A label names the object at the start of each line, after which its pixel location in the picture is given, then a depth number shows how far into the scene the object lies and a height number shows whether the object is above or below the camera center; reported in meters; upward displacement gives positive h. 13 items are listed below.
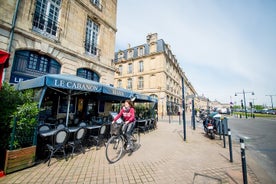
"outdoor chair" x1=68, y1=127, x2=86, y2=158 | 4.22 -1.01
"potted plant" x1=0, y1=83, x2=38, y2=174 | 3.12 -0.70
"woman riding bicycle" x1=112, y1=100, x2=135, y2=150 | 4.36 -0.38
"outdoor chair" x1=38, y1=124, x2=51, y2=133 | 4.47 -0.78
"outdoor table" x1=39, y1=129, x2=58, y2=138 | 3.79 -0.84
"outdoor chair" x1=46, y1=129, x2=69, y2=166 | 3.67 -0.99
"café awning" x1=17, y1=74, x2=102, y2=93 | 3.92 +0.77
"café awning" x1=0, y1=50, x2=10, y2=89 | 3.05 +1.10
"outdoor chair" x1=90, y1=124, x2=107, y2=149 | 5.09 -1.08
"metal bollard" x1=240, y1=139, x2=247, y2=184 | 2.59 -1.11
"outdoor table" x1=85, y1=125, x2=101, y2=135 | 5.31 -0.98
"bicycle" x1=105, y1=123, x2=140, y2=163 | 4.08 -1.23
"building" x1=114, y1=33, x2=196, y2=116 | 25.52 +7.80
